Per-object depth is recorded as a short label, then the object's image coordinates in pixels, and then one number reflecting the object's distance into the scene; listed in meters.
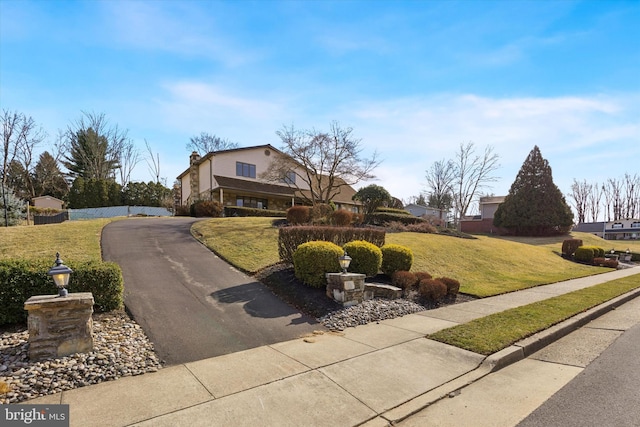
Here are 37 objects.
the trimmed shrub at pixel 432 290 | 8.48
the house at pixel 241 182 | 31.06
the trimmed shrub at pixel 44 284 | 4.88
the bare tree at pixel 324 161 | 26.23
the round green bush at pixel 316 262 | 8.14
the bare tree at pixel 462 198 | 42.79
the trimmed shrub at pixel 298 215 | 17.78
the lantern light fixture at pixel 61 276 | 4.32
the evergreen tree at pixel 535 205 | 35.62
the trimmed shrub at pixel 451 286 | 9.03
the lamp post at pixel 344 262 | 7.70
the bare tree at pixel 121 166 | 45.12
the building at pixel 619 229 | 42.59
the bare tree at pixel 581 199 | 59.81
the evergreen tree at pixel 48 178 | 38.59
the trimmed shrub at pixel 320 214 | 18.40
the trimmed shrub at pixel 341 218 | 18.23
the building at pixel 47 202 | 32.25
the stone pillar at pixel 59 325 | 4.05
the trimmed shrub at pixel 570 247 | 22.36
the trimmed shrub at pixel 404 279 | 8.89
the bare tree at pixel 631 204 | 55.75
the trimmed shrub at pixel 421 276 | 9.41
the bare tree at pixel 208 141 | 51.00
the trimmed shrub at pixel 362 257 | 9.06
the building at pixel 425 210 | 49.58
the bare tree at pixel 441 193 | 51.25
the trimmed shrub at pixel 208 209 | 26.59
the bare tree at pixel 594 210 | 59.34
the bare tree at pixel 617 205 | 57.22
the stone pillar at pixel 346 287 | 7.41
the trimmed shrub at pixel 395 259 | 10.01
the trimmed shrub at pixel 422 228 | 21.55
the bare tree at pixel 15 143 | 30.64
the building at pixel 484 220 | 43.89
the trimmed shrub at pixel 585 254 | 21.15
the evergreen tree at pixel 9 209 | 18.61
